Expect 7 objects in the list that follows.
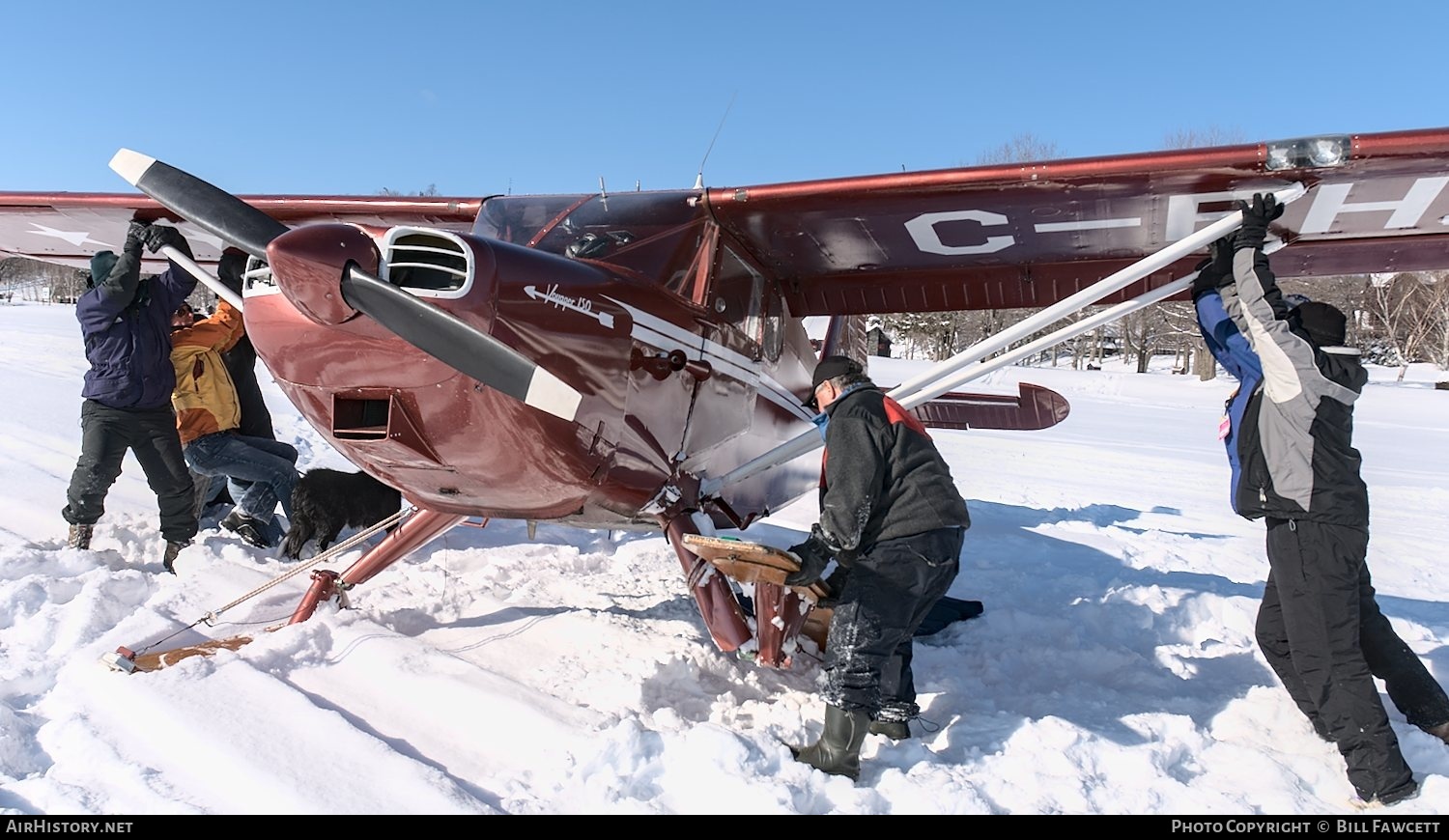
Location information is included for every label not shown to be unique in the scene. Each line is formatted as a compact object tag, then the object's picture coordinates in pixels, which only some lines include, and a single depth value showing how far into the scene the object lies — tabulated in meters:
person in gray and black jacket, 3.10
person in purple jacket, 4.91
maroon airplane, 2.83
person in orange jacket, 5.52
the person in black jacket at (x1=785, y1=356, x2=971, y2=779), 3.24
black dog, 5.67
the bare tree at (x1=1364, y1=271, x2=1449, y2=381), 39.62
